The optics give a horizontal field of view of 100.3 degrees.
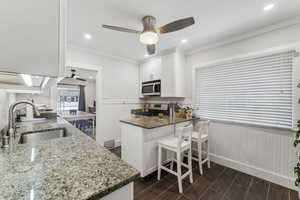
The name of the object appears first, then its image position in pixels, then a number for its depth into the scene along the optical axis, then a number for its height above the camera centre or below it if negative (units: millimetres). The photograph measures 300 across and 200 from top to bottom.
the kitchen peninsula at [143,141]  2047 -724
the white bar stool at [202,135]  2232 -700
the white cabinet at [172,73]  2986 +634
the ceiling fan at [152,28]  1579 +950
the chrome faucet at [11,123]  1057 -216
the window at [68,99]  6758 -5
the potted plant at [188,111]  2906 -289
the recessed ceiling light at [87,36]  2369 +1209
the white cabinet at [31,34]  388 +229
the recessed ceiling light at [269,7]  1607 +1202
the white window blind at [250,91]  1931 +147
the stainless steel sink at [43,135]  1421 -447
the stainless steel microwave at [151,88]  3409 +315
